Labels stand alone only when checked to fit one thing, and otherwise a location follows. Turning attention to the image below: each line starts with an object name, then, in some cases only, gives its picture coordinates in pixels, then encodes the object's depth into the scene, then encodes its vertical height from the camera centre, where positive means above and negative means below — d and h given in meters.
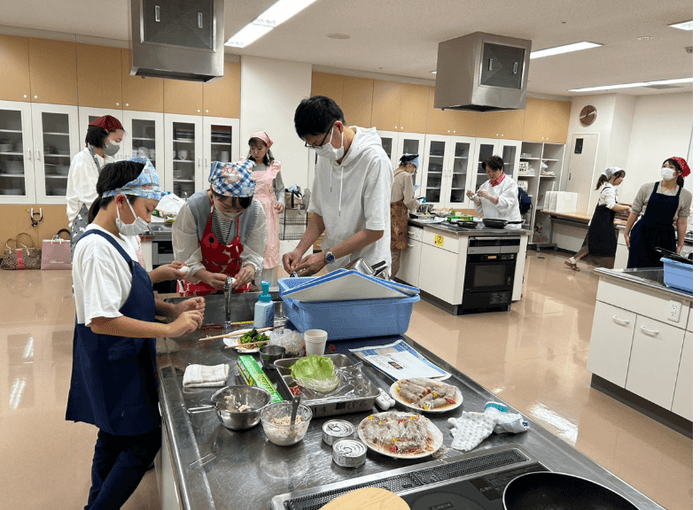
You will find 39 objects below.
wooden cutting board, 0.96 -0.64
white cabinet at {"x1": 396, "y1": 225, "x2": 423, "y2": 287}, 5.67 -1.00
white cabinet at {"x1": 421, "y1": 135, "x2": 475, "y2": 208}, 8.20 +0.06
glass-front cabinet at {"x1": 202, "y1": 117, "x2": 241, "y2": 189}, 6.75 +0.24
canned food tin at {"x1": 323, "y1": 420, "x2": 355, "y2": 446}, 1.21 -0.65
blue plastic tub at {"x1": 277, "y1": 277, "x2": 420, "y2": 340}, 1.74 -0.53
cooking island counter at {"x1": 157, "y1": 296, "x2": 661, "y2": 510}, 1.04 -0.67
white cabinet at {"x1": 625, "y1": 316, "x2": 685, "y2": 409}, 2.99 -1.07
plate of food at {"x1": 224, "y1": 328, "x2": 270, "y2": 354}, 1.75 -0.63
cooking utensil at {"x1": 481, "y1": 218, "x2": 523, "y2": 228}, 5.29 -0.49
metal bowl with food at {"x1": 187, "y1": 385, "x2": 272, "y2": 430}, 1.25 -0.64
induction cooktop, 1.00 -0.65
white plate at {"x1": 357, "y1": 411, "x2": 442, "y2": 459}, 1.16 -0.65
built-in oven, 5.07 -0.99
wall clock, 8.77 +1.16
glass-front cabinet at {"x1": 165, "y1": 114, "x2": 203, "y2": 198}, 6.57 +0.05
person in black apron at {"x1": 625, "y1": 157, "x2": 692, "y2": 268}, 4.98 -0.32
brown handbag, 5.86 -1.28
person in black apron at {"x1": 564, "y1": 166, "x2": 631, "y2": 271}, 7.00 -0.61
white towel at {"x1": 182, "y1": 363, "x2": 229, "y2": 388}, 1.46 -0.64
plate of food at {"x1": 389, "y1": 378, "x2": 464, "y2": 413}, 1.40 -0.63
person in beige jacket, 5.60 -0.35
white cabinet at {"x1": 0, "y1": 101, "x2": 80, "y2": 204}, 5.91 -0.01
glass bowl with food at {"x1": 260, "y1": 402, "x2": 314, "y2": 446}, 1.19 -0.62
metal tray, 1.33 -0.62
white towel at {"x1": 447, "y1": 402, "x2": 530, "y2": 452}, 1.24 -0.64
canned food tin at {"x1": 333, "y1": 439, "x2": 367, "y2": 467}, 1.12 -0.64
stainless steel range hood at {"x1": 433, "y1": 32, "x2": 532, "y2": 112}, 4.48 +0.92
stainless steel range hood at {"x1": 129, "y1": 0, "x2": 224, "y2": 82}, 3.08 +0.74
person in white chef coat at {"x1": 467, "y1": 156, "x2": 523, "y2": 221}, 5.45 -0.20
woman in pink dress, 4.82 -0.27
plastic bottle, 1.90 -0.56
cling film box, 1.43 -0.64
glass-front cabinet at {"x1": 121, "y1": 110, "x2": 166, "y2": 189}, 6.33 +0.23
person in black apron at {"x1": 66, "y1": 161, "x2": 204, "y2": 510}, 1.54 -0.56
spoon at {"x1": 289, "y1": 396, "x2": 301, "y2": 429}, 1.20 -0.59
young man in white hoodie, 2.09 -0.10
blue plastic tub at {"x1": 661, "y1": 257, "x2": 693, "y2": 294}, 2.88 -0.51
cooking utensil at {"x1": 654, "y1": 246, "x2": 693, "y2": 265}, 2.97 -0.42
